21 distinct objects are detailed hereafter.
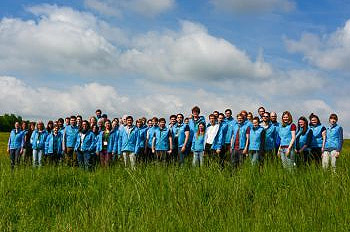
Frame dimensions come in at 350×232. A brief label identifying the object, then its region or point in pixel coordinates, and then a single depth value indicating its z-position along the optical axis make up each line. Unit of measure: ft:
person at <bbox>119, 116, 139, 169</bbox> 48.91
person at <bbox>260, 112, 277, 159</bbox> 42.09
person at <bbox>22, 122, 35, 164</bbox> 60.71
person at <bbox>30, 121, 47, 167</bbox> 56.34
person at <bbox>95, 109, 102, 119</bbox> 57.04
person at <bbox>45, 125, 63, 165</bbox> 56.18
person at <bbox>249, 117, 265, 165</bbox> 40.93
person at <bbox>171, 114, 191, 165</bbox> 46.37
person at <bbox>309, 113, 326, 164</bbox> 42.09
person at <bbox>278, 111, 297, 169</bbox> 39.11
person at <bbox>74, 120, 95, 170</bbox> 51.65
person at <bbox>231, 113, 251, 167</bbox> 42.62
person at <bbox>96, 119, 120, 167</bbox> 51.65
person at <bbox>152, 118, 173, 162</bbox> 48.16
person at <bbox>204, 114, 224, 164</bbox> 44.91
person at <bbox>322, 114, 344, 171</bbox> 40.97
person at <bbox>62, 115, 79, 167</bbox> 54.19
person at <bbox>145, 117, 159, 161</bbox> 50.23
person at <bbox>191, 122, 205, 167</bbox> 44.55
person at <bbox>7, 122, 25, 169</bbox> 59.82
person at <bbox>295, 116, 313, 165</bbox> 40.88
